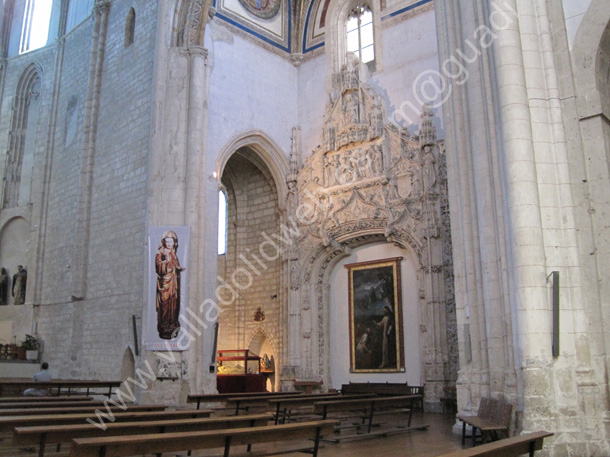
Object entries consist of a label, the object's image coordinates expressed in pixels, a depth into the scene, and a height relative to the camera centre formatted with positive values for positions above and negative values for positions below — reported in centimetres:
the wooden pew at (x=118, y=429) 532 -60
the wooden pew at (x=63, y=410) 727 -54
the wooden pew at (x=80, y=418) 611 -56
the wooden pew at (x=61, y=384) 1202 -33
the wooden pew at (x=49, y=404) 796 -51
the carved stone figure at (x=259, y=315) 1850 +150
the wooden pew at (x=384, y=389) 1442 -61
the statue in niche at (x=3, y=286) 1966 +264
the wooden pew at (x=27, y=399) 917 -49
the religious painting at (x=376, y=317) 1570 +122
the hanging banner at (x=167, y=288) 1362 +173
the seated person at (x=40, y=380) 1203 -26
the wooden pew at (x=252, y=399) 984 -55
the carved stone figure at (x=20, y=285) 1920 +259
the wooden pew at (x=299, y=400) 908 -55
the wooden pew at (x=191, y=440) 477 -65
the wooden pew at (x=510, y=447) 490 -73
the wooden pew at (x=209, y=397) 1012 -53
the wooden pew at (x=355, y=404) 865 -60
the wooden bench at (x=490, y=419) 723 -71
